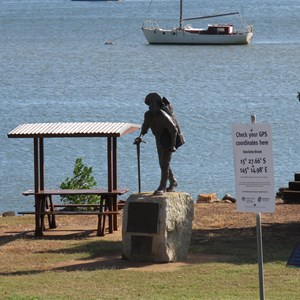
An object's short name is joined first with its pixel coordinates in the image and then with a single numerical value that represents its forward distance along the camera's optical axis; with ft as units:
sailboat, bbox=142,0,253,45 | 305.32
